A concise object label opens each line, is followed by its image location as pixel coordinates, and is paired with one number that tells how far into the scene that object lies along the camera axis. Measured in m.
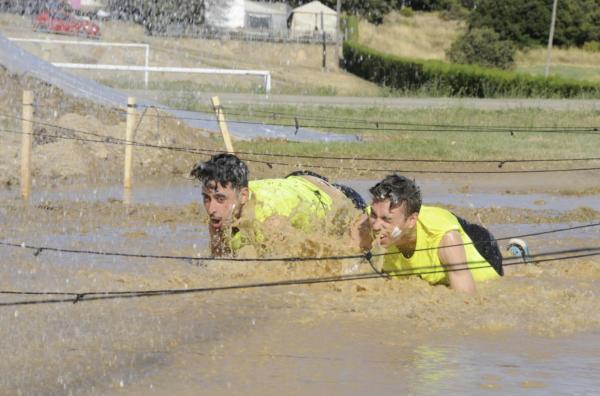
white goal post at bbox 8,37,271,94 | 36.12
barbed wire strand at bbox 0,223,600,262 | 8.48
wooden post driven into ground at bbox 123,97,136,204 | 16.38
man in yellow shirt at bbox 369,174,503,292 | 8.36
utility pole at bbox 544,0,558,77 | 64.45
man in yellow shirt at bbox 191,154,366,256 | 8.90
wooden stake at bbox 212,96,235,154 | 17.38
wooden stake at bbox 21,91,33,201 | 16.05
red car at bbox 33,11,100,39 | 58.03
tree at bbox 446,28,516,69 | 68.81
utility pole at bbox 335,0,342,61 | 65.88
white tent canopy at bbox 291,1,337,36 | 78.19
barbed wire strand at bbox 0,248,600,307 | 8.09
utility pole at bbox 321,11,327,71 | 65.75
